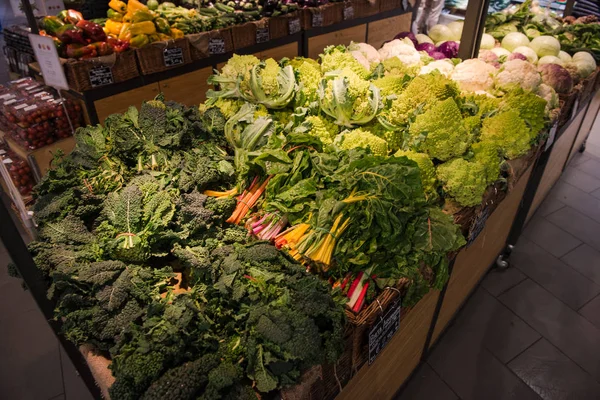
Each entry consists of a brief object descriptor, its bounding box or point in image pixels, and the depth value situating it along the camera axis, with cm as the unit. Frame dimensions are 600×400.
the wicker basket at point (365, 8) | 531
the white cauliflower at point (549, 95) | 294
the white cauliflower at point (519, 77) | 290
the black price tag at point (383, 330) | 155
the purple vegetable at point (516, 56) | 354
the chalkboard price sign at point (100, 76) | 330
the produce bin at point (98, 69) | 321
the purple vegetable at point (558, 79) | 318
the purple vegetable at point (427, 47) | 381
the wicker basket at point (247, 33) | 417
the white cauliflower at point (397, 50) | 349
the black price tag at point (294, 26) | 462
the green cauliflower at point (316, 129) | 217
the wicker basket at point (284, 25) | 448
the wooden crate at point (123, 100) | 349
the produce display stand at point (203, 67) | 350
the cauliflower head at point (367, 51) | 335
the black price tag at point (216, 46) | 400
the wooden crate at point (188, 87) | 392
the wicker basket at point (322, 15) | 477
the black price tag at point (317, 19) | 481
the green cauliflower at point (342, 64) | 270
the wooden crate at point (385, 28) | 585
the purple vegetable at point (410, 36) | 405
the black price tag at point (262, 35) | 435
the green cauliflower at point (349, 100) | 228
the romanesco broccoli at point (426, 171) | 199
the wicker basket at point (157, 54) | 358
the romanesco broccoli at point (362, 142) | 209
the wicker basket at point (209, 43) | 389
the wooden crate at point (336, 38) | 508
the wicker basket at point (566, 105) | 312
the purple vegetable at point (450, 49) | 381
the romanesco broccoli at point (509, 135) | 232
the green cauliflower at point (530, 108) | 252
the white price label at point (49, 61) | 290
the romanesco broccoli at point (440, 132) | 214
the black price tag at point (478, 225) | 211
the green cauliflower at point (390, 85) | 250
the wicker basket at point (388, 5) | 571
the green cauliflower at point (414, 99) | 233
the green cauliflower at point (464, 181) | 200
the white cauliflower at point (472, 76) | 291
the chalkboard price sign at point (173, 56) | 373
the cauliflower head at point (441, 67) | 313
